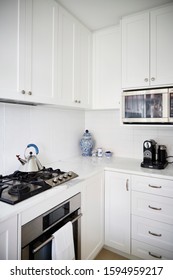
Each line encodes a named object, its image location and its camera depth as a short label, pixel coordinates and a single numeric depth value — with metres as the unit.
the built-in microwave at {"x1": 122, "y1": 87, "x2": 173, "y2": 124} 1.64
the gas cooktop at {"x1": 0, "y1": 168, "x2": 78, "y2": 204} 1.04
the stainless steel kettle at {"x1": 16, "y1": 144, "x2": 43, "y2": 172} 1.30
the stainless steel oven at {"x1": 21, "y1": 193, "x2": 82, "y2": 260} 1.00
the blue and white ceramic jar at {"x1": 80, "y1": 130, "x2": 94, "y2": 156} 2.32
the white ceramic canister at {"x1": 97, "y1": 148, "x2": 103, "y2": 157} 2.31
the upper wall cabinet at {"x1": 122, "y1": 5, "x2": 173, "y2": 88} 1.62
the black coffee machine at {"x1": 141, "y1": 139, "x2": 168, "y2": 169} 1.76
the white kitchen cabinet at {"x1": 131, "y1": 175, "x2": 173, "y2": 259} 1.53
